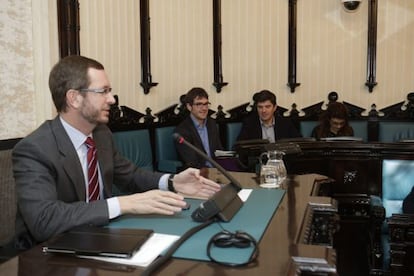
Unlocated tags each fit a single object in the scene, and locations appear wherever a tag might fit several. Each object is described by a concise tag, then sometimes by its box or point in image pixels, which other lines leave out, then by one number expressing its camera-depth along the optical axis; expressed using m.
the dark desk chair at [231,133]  5.19
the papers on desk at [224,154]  3.61
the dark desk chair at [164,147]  4.56
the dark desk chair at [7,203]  2.00
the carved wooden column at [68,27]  3.61
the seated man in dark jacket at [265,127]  4.79
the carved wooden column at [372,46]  5.54
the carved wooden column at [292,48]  5.54
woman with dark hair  4.57
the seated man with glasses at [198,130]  4.26
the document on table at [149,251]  1.30
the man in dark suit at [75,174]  1.61
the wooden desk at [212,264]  1.23
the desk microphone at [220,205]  1.66
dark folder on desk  1.34
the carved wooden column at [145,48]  4.52
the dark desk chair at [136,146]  4.13
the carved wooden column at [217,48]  5.27
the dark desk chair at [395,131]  5.16
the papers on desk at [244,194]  2.01
